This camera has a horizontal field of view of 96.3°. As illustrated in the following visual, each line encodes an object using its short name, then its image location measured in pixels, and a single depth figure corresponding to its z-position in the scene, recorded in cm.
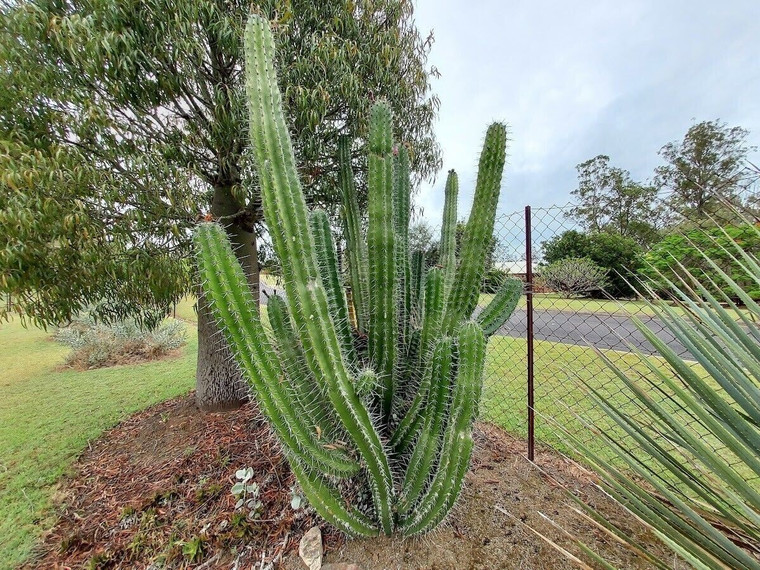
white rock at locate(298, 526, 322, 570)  183
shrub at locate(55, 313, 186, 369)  670
